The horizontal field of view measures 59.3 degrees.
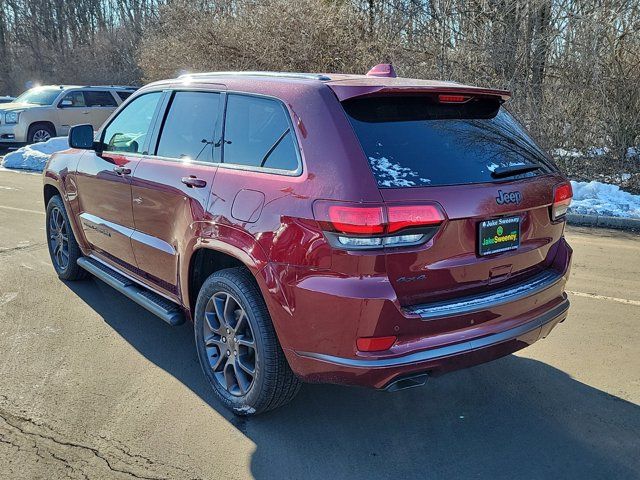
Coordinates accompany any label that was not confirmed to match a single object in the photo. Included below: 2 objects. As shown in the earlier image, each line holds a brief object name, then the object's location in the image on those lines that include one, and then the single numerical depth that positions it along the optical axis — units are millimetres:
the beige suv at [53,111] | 16375
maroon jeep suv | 2541
